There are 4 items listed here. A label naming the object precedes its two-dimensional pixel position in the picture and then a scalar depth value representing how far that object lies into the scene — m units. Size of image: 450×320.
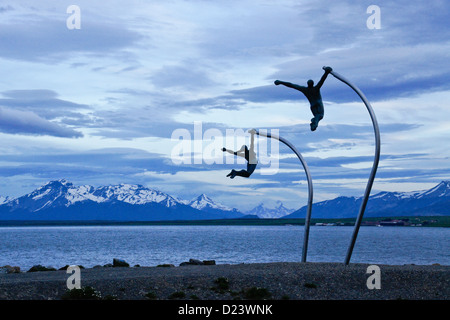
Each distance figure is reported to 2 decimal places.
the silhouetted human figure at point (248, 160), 27.02
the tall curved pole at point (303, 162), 27.15
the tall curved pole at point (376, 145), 23.44
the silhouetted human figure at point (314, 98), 24.47
